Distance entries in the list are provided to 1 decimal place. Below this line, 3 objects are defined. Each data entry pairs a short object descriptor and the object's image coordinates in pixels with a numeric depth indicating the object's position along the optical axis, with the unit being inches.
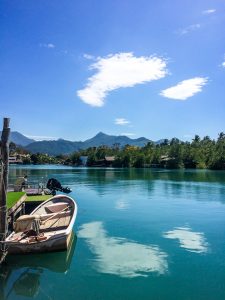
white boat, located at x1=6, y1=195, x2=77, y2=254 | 433.8
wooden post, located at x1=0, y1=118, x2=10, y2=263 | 415.5
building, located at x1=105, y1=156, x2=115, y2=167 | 4752.8
